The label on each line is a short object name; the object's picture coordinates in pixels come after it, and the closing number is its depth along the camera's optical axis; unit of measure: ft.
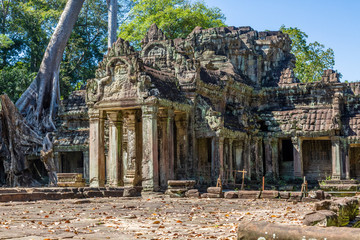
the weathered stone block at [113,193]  62.90
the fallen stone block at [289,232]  18.58
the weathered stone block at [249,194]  58.49
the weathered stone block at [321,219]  25.45
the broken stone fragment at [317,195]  53.57
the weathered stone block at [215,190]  60.18
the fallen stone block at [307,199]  54.50
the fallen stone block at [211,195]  60.01
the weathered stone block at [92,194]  60.75
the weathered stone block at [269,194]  57.47
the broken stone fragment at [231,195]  59.27
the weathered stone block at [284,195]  56.86
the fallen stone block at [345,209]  30.30
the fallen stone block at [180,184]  62.28
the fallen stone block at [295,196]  56.34
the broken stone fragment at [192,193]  60.83
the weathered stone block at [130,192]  63.77
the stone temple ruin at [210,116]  69.62
